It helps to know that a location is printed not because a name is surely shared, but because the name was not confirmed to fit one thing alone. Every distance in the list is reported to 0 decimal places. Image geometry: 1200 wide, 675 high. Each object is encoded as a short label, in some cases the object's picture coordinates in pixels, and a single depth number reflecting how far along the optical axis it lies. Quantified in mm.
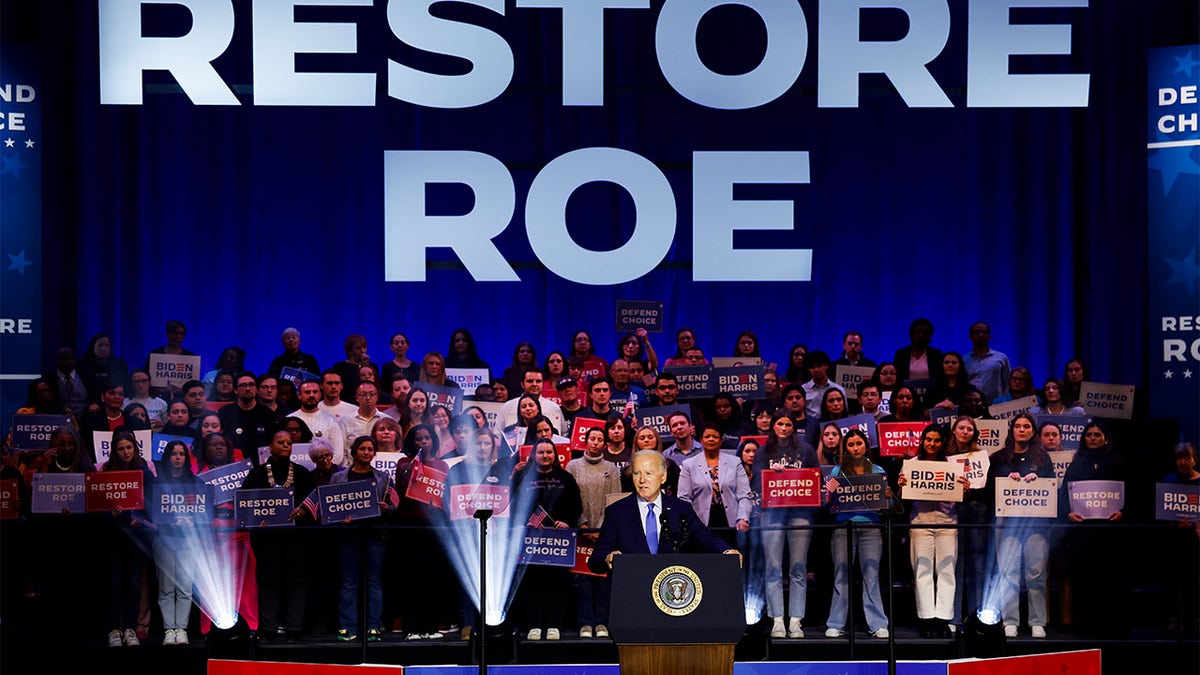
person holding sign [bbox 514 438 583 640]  17531
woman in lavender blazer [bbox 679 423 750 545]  17984
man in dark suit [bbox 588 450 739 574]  13852
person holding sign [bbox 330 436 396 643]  17625
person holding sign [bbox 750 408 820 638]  17641
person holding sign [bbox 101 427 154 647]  17406
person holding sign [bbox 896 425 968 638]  17641
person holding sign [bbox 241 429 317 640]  17484
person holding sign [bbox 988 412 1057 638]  17672
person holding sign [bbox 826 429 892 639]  17656
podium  11969
